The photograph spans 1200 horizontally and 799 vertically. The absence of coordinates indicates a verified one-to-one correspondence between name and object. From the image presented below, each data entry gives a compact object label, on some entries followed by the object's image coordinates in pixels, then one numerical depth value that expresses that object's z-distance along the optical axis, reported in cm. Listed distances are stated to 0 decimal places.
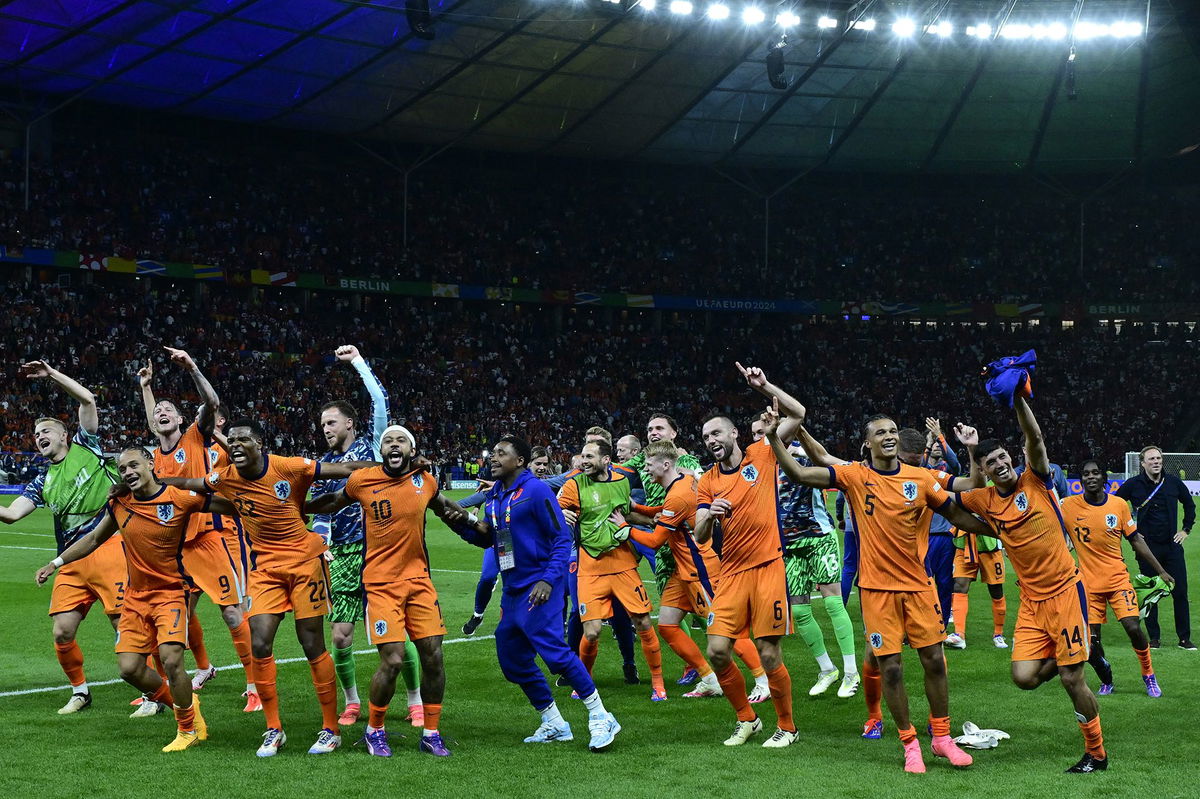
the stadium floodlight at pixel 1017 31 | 3841
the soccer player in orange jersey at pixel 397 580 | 801
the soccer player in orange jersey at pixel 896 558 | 770
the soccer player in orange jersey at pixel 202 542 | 990
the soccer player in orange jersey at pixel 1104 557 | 1023
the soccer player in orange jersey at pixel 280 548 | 820
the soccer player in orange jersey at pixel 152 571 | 832
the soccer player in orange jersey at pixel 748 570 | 830
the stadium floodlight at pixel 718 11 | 3509
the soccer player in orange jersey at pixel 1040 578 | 764
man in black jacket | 1284
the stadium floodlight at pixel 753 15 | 3554
